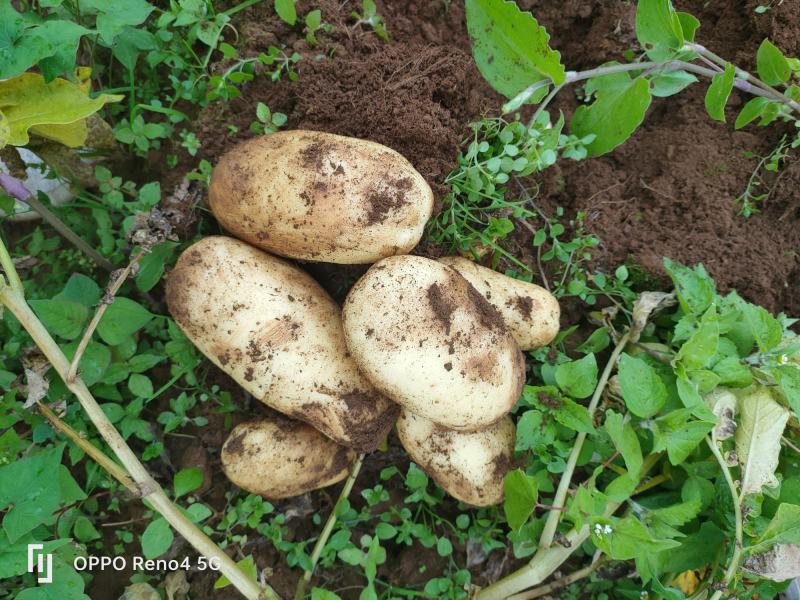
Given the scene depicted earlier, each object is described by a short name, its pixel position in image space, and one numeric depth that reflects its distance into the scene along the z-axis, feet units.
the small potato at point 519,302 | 1.06
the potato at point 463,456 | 1.05
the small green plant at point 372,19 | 1.11
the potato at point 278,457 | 1.06
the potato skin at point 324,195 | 0.94
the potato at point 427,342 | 0.92
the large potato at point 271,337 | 0.98
